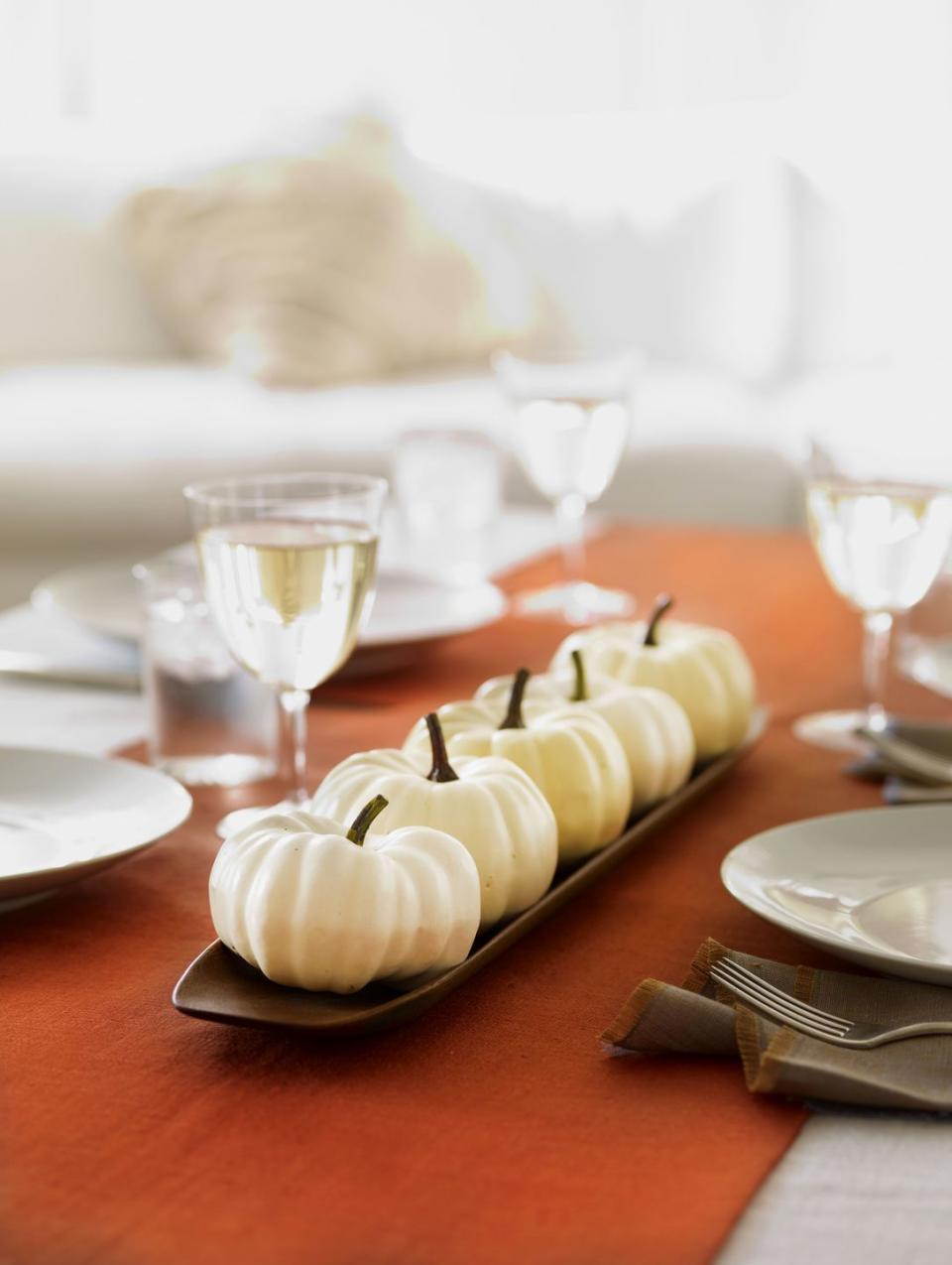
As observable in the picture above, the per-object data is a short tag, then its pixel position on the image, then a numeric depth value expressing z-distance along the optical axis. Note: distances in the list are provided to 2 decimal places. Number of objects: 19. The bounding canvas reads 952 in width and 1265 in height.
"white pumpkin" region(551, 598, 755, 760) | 1.12
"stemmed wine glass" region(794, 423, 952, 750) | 1.19
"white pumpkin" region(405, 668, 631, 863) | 1.01
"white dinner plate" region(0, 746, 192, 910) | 0.98
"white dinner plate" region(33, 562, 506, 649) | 1.32
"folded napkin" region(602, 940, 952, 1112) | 0.87
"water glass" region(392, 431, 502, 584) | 1.64
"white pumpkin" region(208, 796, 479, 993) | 0.89
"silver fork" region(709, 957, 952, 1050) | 0.89
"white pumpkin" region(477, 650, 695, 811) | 1.06
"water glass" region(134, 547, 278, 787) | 1.16
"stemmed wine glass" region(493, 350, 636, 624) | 1.49
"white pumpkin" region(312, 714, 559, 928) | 0.95
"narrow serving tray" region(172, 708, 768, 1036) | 0.88
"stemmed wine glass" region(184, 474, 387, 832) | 1.05
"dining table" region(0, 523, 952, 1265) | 0.81
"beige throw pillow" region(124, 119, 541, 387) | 3.17
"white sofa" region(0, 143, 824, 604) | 2.89
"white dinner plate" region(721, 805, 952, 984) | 0.93
